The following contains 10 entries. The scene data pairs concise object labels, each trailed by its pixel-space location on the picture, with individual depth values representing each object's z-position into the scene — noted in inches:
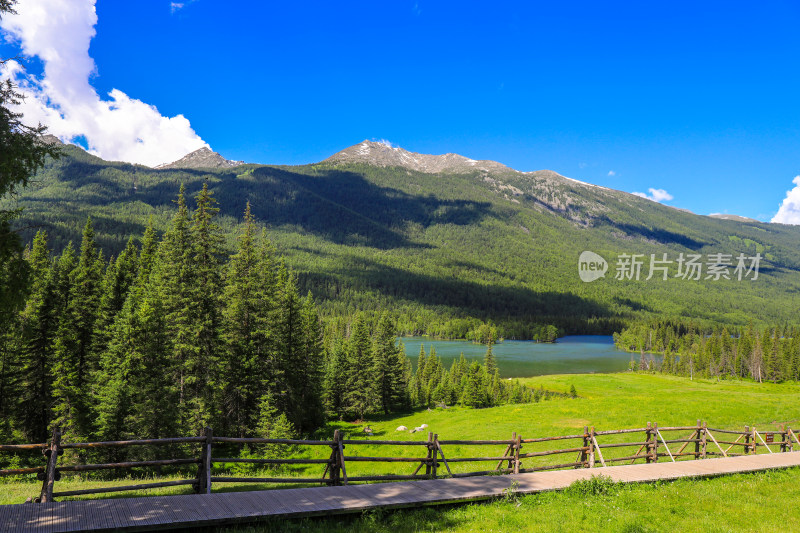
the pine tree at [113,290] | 1498.5
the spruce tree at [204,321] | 1178.0
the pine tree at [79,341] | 1316.4
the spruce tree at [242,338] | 1375.5
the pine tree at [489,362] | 3870.6
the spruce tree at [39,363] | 1502.2
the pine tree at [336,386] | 2669.3
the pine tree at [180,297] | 1176.8
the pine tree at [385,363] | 2770.7
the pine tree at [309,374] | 1934.2
